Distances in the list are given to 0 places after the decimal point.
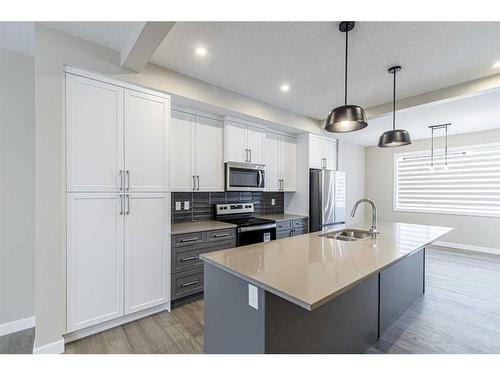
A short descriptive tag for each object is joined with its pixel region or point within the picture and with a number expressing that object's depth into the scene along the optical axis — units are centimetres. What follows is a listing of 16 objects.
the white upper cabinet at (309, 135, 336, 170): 437
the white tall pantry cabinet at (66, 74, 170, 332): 204
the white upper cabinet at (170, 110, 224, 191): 304
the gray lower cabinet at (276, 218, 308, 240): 371
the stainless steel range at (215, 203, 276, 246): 324
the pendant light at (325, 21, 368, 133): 183
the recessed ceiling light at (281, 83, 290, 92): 299
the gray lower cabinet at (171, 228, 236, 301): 266
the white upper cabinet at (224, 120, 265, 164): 342
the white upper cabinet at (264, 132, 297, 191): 405
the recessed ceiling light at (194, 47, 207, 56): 220
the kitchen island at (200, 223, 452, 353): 126
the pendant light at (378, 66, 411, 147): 254
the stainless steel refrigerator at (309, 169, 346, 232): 420
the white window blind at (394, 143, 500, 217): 492
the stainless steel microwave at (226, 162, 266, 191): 344
